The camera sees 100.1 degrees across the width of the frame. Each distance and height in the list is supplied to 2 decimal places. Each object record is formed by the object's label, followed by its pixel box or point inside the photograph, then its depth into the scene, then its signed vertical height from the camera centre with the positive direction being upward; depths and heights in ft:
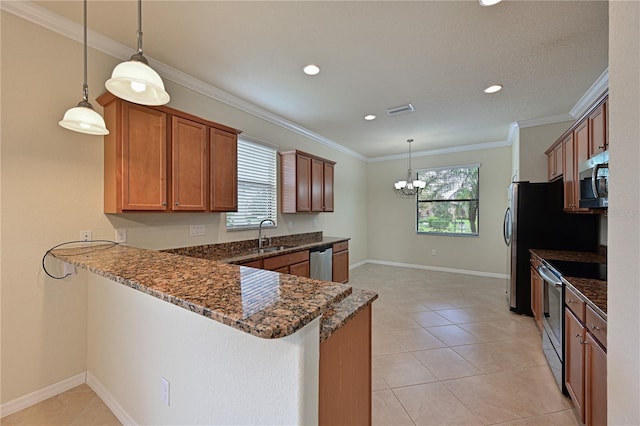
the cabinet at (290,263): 10.45 -2.10
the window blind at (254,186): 11.94 +1.25
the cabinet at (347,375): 3.42 -2.30
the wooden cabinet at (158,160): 7.10 +1.54
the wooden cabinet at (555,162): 10.94 +2.29
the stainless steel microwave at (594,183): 6.14 +0.79
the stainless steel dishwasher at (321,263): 12.91 -2.54
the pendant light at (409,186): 18.94 +1.96
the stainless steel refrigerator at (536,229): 10.78 -0.62
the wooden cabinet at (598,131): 7.14 +2.36
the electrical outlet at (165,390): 4.51 -3.03
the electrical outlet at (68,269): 6.90 -1.49
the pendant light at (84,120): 5.24 +1.83
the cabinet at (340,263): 14.89 -2.86
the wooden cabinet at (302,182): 13.67 +1.63
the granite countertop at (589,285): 4.75 -1.55
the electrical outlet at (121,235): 7.80 -0.69
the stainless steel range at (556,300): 6.80 -2.48
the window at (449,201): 19.35 +0.90
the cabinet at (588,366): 4.67 -3.02
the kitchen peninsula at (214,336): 2.68 -1.69
